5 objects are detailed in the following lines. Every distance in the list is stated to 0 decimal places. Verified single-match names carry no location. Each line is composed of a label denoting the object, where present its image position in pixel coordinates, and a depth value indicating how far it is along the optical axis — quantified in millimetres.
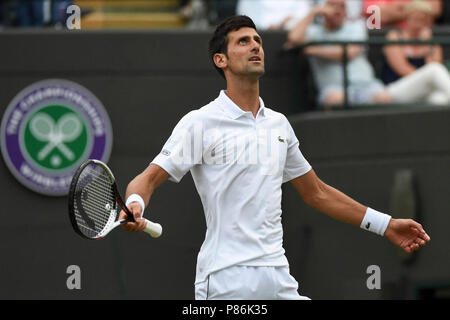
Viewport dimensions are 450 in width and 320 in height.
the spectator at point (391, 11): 19156
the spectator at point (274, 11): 18234
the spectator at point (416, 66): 17250
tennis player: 10062
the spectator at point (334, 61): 17259
